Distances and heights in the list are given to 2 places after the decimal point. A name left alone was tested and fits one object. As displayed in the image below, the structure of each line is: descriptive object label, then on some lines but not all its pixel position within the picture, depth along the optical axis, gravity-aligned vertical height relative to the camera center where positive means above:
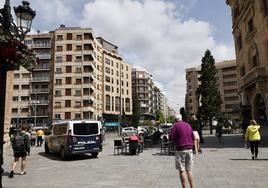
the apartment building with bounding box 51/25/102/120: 44.35 +10.56
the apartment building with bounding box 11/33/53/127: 45.33 +6.62
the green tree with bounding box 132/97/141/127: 56.78 +1.11
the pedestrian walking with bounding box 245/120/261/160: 8.81 -0.93
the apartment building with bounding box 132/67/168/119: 73.25 +9.95
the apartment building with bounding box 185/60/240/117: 70.21 +11.26
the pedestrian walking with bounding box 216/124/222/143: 16.81 -1.29
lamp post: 3.92 +1.93
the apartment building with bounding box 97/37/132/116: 51.54 +9.91
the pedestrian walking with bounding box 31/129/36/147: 19.22 -1.85
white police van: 10.63 -1.04
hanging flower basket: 4.13 +1.44
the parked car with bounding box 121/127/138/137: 31.56 -2.20
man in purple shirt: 4.63 -0.72
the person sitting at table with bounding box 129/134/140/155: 11.91 -1.59
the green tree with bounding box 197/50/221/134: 36.35 +4.13
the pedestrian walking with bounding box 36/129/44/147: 19.06 -1.71
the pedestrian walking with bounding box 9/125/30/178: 7.54 -1.04
